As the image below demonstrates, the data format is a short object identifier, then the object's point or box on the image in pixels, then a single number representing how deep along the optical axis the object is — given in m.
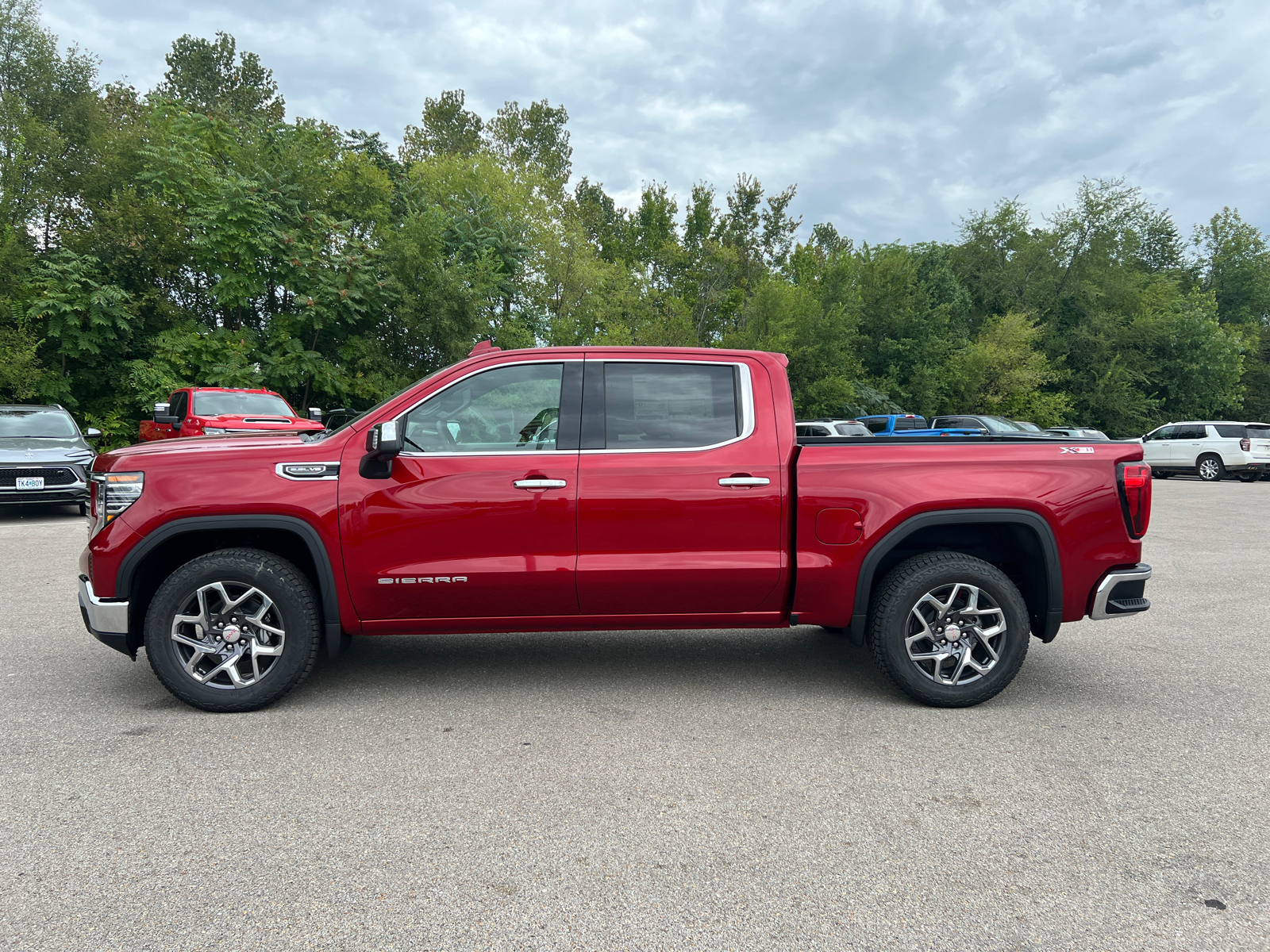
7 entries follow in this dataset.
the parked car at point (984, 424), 23.56
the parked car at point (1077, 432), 21.30
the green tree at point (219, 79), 40.72
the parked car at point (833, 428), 19.21
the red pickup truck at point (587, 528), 4.13
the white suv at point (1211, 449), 23.25
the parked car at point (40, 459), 11.73
